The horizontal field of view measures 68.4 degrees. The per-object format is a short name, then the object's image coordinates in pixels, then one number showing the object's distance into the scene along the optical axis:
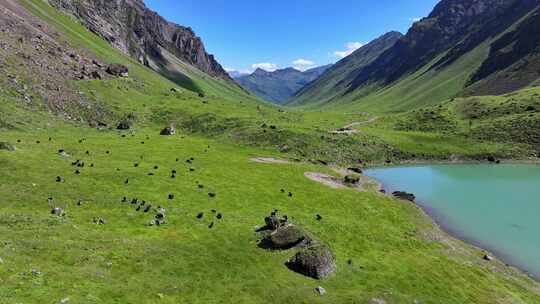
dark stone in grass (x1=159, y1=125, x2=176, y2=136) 95.56
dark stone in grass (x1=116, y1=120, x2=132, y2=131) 93.12
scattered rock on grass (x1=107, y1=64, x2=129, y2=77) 128.75
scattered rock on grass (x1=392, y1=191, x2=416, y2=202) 64.09
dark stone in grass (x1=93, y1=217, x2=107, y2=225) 35.06
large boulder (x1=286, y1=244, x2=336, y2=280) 31.53
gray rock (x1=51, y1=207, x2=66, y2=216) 35.16
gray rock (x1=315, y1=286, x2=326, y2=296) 29.15
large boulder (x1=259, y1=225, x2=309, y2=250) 35.19
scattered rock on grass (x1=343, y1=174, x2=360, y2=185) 67.91
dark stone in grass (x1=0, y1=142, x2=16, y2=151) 50.12
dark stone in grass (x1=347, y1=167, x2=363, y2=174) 84.29
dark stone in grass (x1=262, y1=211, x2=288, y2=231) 38.84
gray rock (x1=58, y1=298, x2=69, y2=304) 21.84
